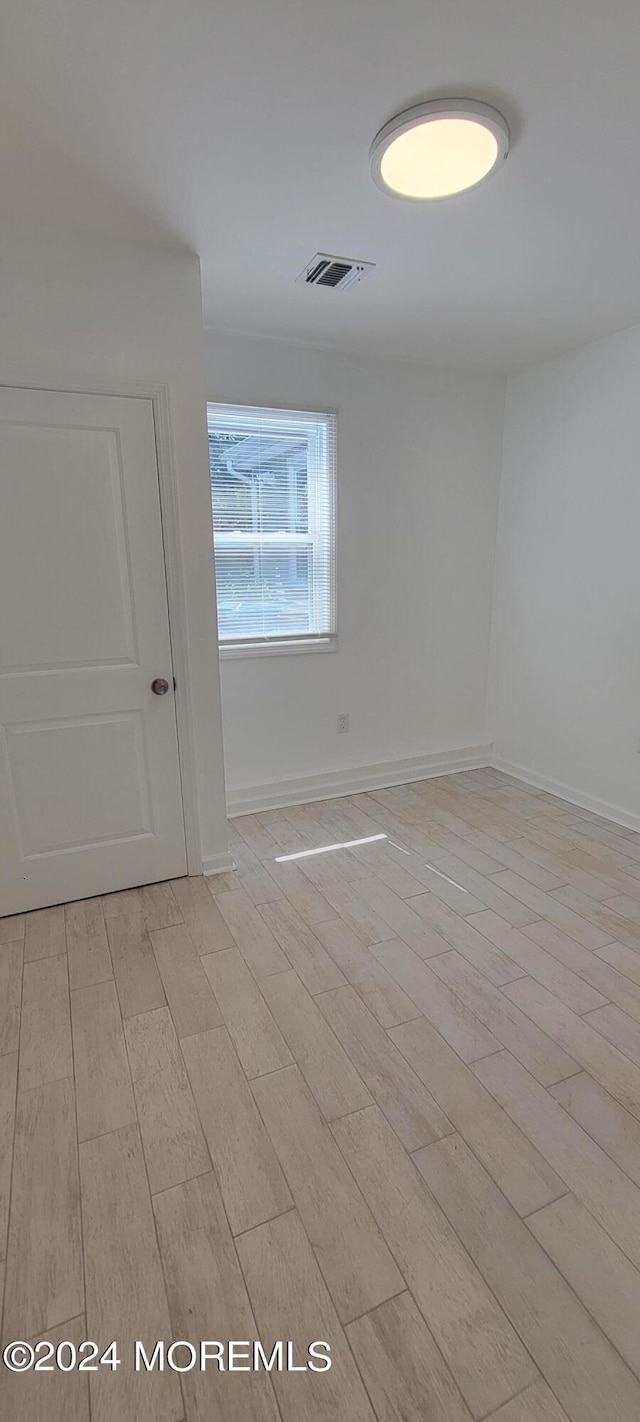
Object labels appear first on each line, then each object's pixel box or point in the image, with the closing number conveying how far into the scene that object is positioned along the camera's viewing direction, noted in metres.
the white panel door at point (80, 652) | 2.14
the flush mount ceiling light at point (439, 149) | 1.52
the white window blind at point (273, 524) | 3.10
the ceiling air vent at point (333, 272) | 2.27
